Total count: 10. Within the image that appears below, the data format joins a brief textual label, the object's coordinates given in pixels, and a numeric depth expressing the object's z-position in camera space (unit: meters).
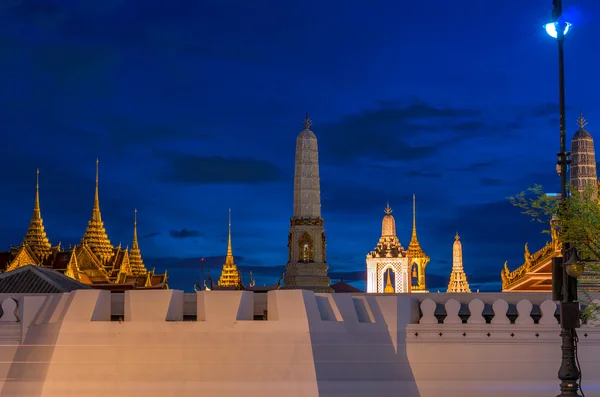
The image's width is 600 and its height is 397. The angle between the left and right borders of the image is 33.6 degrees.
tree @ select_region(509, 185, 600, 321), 17.72
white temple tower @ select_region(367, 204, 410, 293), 65.81
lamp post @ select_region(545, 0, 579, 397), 16.94
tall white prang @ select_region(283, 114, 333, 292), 41.12
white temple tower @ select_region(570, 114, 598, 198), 67.69
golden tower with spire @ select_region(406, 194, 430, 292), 75.19
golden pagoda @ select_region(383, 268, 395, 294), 68.12
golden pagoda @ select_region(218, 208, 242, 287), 93.94
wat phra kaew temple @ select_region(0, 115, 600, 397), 19.86
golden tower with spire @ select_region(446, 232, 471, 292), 82.39
